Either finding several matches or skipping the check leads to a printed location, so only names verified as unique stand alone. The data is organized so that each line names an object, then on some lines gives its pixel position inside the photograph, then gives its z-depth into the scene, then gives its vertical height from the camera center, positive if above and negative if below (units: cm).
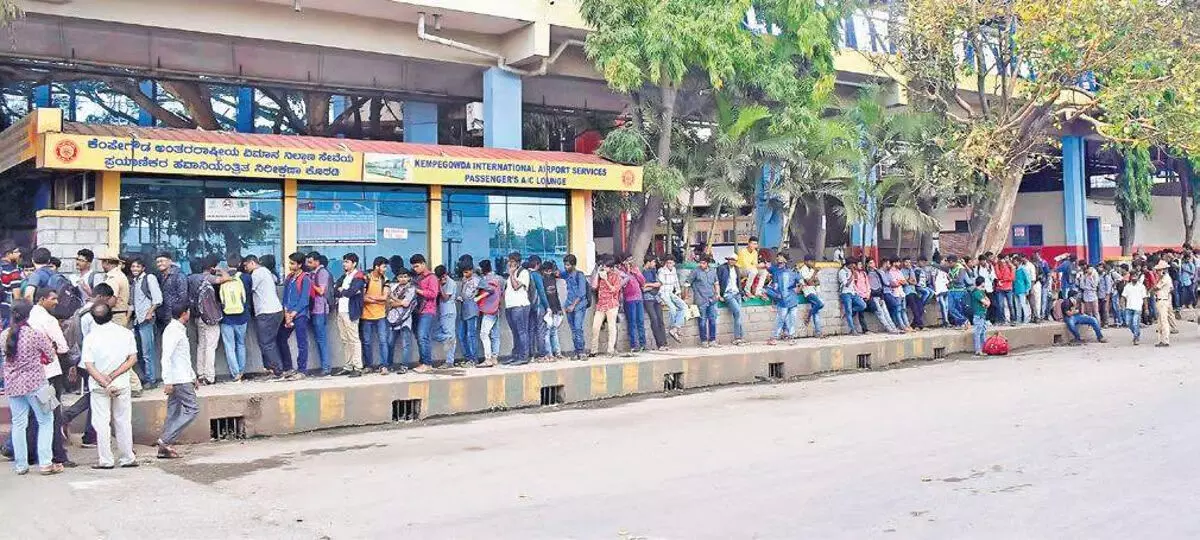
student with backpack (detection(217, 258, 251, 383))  1238 -27
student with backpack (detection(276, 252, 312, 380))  1305 -21
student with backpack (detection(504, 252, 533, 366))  1484 -19
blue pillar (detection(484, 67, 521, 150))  1820 +315
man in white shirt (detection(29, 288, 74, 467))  934 -30
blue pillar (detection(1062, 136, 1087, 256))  3062 +254
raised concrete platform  1142 -122
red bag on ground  1923 -118
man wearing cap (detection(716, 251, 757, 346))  1769 -4
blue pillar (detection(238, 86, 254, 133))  1944 +344
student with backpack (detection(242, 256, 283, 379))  1271 -13
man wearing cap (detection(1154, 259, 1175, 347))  1866 -38
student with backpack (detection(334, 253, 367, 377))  1338 -21
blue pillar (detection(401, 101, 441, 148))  1994 +325
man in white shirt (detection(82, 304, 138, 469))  906 -68
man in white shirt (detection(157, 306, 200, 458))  968 -77
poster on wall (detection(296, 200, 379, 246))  1540 +104
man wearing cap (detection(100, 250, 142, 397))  1148 +11
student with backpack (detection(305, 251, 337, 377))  1324 +1
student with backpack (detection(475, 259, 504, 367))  1455 -26
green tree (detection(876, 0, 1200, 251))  1928 +422
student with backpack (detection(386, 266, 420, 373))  1376 -16
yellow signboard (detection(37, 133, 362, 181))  1236 +175
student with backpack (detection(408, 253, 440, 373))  1393 -22
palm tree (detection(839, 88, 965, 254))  2177 +249
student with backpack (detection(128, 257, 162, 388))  1178 -13
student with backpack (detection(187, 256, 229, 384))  1205 -19
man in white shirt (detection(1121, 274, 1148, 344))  1942 -39
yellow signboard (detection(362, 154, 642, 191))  1520 +183
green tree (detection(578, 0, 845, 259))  1722 +396
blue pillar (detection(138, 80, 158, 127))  1867 +356
